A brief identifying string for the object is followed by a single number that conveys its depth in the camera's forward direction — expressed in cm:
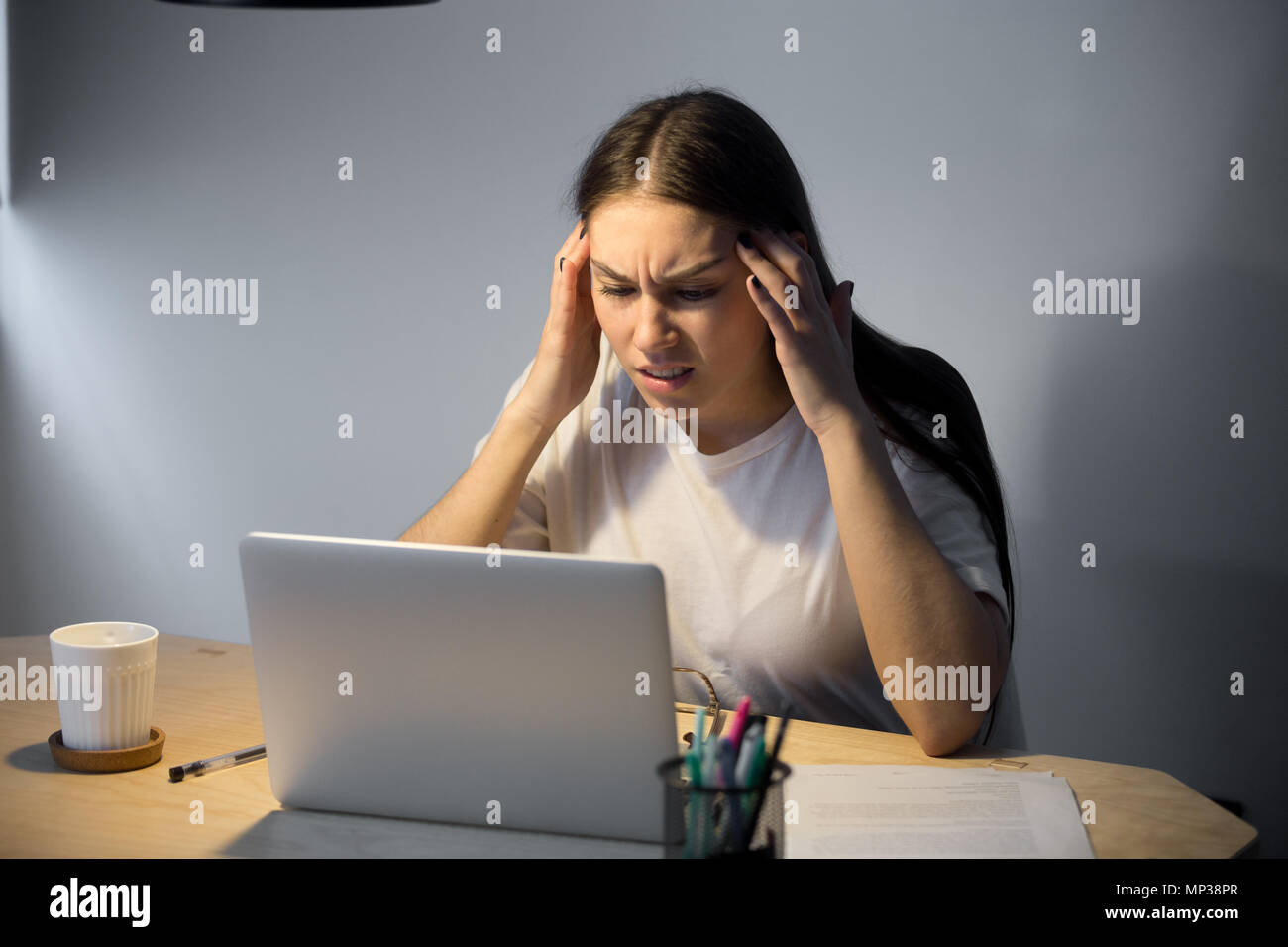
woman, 133
